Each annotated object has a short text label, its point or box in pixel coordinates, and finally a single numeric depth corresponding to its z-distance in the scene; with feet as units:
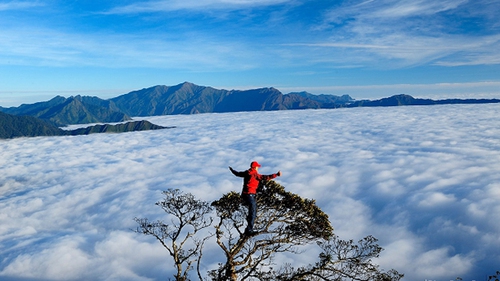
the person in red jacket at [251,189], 52.54
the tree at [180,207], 63.98
